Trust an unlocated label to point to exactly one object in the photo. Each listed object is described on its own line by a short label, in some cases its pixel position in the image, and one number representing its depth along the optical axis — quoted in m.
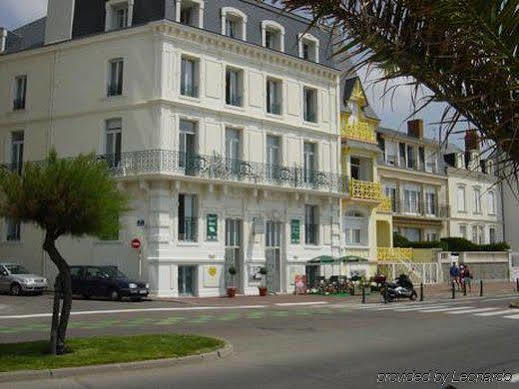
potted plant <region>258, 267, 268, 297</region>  32.25
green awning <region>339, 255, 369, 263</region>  32.92
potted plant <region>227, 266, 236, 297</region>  30.51
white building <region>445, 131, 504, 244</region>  55.03
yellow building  40.22
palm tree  3.00
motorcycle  27.68
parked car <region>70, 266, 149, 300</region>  27.36
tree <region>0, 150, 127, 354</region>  10.98
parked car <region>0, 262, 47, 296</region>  29.28
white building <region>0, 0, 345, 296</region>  30.16
